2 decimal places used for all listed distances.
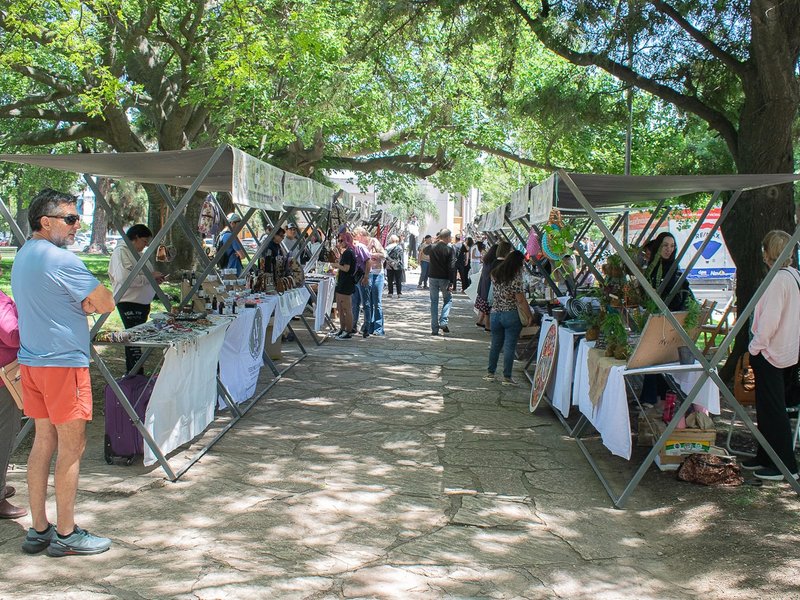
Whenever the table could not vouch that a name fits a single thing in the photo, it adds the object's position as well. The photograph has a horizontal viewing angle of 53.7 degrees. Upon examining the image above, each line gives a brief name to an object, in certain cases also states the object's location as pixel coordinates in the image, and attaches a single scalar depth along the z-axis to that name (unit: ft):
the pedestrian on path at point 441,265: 41.45
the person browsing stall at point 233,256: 35.68
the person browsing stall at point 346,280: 38.65
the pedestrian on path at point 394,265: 70.30
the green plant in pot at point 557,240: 23.88
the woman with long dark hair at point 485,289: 40.29
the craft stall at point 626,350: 16.90
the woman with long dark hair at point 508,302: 28.73
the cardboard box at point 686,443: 18.63
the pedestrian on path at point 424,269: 76.80
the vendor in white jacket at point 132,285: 24.35
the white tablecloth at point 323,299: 38.73
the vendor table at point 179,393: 17.16
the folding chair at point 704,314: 18.68
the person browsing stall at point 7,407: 14.29
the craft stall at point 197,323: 17.61
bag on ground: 18.01
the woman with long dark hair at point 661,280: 23.03
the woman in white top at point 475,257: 64.25
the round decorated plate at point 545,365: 24.33
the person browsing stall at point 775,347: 17.47
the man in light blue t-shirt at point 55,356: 12.95
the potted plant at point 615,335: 19.24
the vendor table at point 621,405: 16.92
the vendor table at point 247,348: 23.29
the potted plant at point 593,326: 21.47
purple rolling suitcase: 18.30
